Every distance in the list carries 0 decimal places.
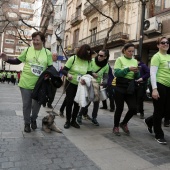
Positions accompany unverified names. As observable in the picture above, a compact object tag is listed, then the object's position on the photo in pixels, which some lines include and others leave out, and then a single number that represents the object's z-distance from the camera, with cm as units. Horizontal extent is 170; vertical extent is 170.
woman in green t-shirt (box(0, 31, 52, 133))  466
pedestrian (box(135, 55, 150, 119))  729
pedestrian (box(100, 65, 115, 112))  585
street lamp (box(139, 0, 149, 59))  1039
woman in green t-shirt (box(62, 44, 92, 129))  520
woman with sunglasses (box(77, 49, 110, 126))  577
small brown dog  489
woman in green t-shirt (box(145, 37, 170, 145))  446
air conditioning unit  1432
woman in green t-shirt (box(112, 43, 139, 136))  485
